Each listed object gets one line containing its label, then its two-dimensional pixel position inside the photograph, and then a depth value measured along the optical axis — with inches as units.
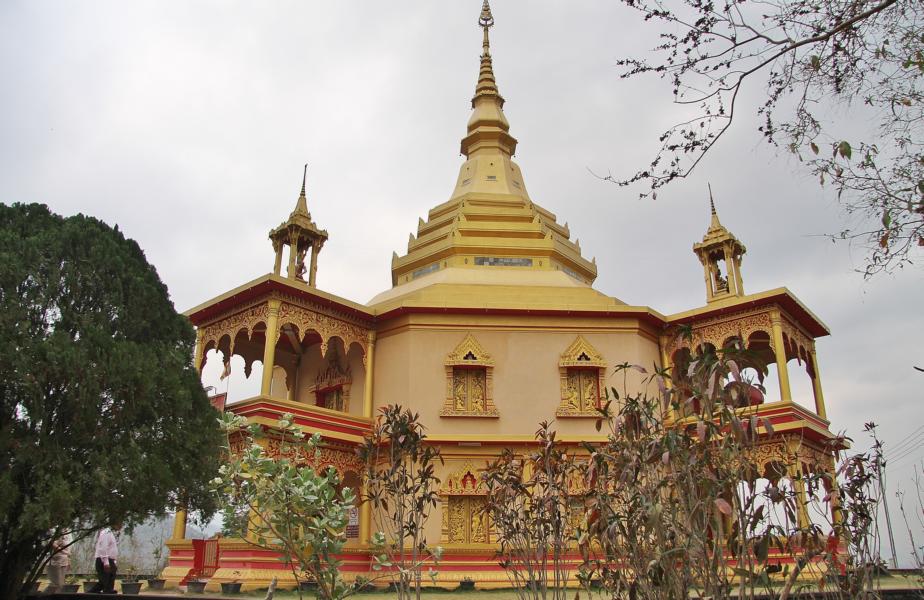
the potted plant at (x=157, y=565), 583.5
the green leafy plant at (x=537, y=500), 339.0
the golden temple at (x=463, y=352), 656.4
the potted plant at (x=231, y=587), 538.3
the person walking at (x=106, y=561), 456.1
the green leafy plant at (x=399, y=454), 327.9
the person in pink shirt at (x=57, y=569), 495.2
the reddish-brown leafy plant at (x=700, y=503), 188.4
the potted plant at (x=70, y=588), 483.2
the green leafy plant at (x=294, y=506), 228.4
